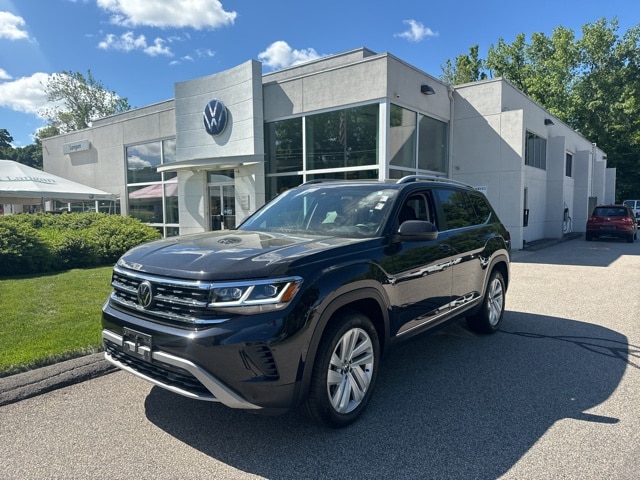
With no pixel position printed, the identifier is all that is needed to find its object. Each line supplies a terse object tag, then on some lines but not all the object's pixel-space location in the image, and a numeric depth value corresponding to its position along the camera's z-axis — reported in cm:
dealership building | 1353
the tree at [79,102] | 4741
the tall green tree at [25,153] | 8181
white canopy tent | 1459
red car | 1877
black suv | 273
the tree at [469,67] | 4306
